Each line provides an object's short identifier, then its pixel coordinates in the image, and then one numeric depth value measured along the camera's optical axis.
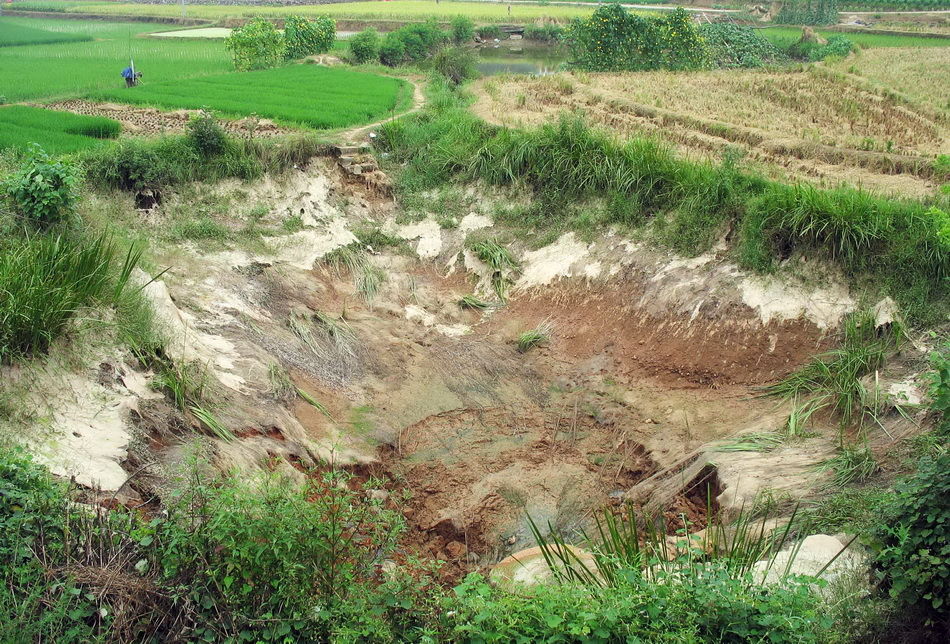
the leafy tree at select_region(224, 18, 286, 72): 18.59
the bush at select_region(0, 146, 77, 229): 6.62
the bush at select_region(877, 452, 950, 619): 3.66
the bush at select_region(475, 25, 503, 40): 30.83
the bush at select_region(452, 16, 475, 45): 28.28
